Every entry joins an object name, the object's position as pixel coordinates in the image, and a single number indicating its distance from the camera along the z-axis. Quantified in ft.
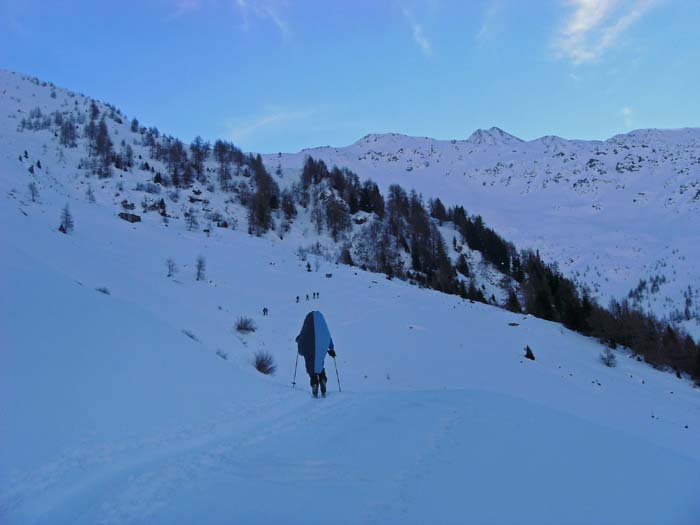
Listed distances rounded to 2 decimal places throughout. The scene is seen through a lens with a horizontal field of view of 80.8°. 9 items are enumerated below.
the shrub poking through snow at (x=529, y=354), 71.67
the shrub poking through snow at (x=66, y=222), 85.40
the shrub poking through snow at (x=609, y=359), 87.39
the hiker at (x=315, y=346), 29.84
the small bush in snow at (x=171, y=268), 88.33
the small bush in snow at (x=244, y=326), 64.13
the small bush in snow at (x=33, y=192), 97.29
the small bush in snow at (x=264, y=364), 41.42
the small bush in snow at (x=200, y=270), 93.76
